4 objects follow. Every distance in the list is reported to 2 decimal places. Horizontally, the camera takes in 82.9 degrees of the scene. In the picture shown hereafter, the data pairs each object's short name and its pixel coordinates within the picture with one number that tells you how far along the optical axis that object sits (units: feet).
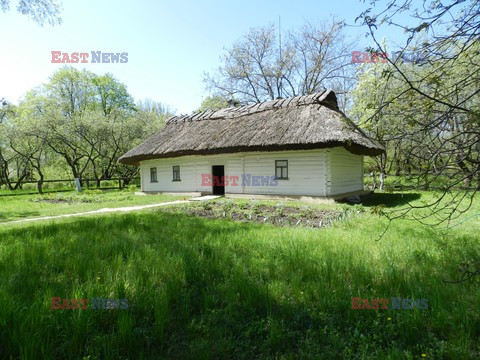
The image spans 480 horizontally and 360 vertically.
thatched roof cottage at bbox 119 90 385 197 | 42.86
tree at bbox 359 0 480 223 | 7.40
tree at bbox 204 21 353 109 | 87.04
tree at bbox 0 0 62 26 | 26.83
